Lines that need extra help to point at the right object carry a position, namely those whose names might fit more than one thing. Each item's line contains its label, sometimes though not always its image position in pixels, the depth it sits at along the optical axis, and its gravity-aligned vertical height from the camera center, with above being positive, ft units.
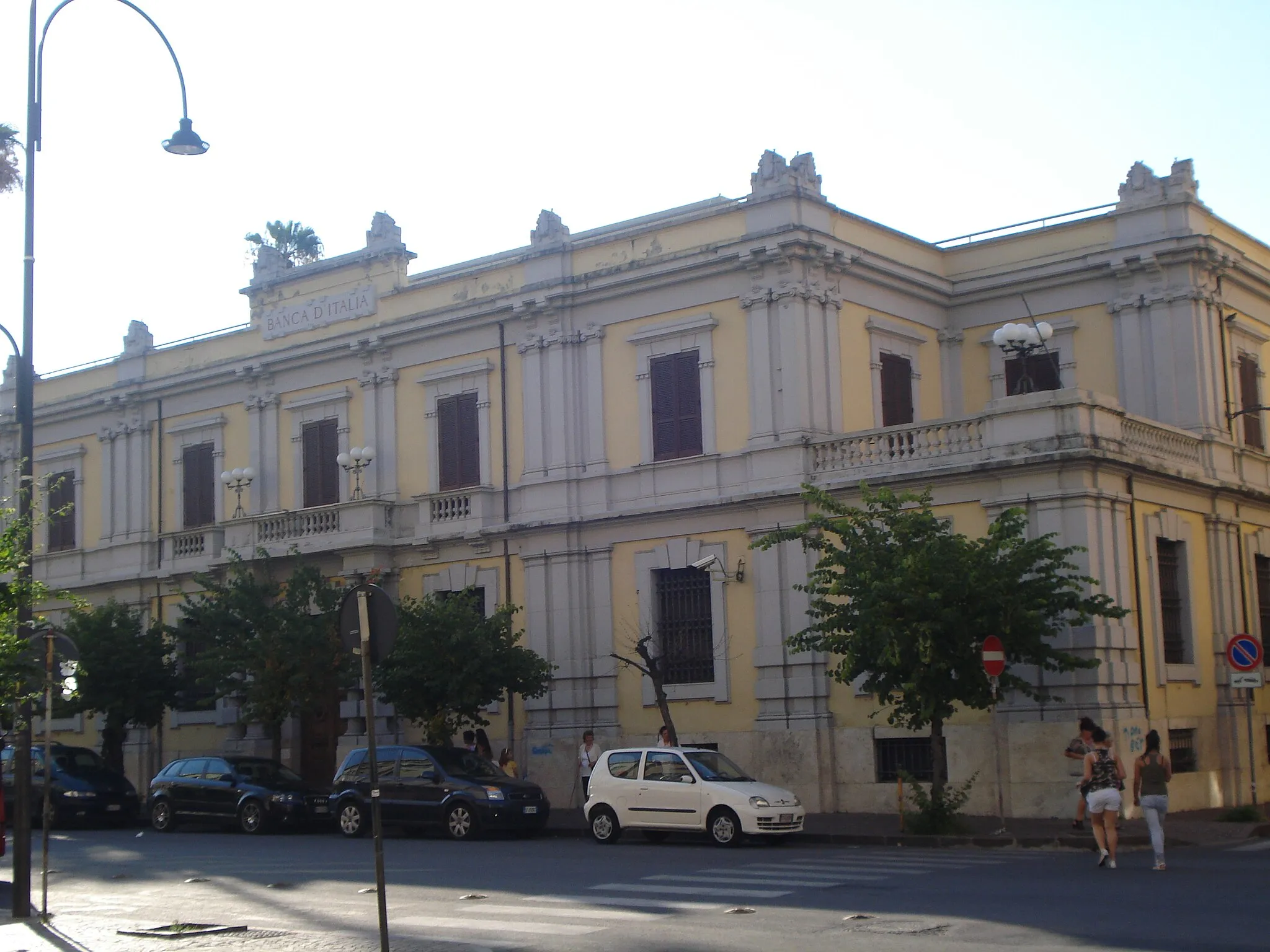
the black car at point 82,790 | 101.30 -5.42
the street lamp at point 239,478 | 120.06 +16.74
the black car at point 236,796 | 91.61 -5.54
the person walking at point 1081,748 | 67.77 -3.57
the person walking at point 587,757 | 91.45 -3.89
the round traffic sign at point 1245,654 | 77.26 +0.71
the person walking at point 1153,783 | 59.21 -4.21
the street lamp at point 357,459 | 112.47 +16.79
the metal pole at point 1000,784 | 77.10 -5.47
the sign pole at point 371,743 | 36.68 -1.12
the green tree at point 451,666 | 94.12 +1.64
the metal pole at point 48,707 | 51.16 -0.01
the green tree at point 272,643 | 102.58 +3.63
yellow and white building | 86.12 +14.49
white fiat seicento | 70.69 -5.12
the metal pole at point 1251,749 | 81.19 -4.35
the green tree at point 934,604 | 73.46 +3.41
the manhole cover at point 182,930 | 46.25 -6.69
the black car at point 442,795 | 81.30 -5.25
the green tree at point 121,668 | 114.73 +2.61
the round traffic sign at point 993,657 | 72.49 +0.89
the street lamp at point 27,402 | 50.55 +10.48
